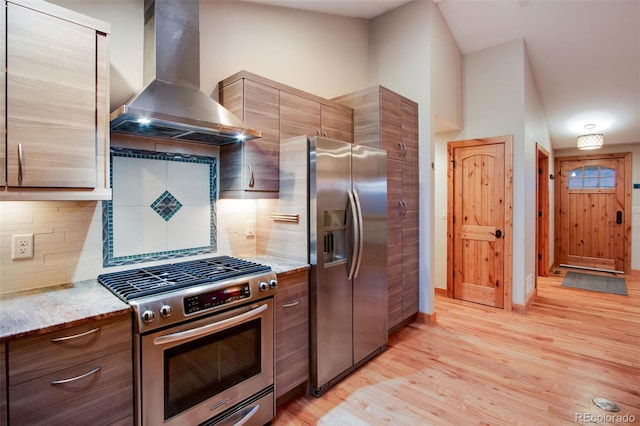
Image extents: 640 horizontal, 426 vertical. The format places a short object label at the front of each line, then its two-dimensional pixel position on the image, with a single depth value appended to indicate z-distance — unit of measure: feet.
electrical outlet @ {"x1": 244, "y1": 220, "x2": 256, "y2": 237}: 8.96
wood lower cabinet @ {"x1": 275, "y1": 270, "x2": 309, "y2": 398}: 7.06
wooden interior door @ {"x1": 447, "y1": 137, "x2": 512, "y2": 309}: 13.58
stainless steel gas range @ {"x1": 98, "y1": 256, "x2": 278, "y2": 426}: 5.01
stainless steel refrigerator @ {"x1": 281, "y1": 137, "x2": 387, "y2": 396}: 7.65
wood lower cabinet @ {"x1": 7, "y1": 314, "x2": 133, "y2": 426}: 4.05
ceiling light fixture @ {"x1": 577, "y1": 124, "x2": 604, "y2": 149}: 17.07
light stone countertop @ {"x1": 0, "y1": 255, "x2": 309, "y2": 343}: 4.15
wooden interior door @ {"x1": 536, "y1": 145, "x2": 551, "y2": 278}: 18.53
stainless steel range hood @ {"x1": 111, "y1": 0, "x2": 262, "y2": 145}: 6.03
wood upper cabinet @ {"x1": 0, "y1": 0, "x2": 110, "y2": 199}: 4.65
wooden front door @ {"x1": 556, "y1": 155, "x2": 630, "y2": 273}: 19.77
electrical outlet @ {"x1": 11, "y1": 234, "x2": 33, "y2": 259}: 5.60
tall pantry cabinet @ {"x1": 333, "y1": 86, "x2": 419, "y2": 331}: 10.34
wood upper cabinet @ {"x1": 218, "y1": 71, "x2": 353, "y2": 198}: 7.72
